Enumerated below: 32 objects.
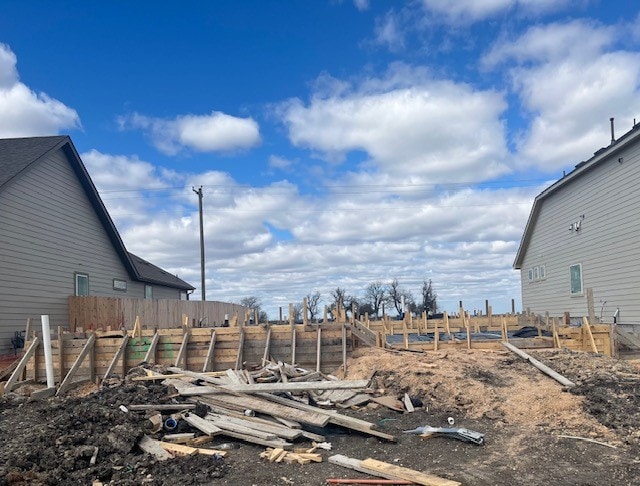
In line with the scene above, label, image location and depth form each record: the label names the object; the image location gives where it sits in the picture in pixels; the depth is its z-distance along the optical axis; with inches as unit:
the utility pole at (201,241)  1233.2
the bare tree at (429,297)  2133.9
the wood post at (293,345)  516.9
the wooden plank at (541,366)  404.4
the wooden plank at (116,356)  502.9
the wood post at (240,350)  507.3
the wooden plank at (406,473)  232.5
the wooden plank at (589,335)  529.8
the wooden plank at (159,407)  350.0
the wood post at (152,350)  513.0
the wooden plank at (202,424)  318.1
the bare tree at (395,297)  2379.2
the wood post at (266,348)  509.6
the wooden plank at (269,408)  327.0
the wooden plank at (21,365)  488.1
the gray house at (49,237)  634.8
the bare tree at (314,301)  2336.1
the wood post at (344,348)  498.6
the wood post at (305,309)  532.1
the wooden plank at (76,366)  482.4
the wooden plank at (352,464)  247.7
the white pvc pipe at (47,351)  497.7
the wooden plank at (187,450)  287.4
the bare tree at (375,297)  2466.9
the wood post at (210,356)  502.9
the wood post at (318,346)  507.1
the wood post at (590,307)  549.3
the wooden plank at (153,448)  285.3
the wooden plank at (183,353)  503.5
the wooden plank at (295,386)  370.9
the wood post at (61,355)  521.3
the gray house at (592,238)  642.8
